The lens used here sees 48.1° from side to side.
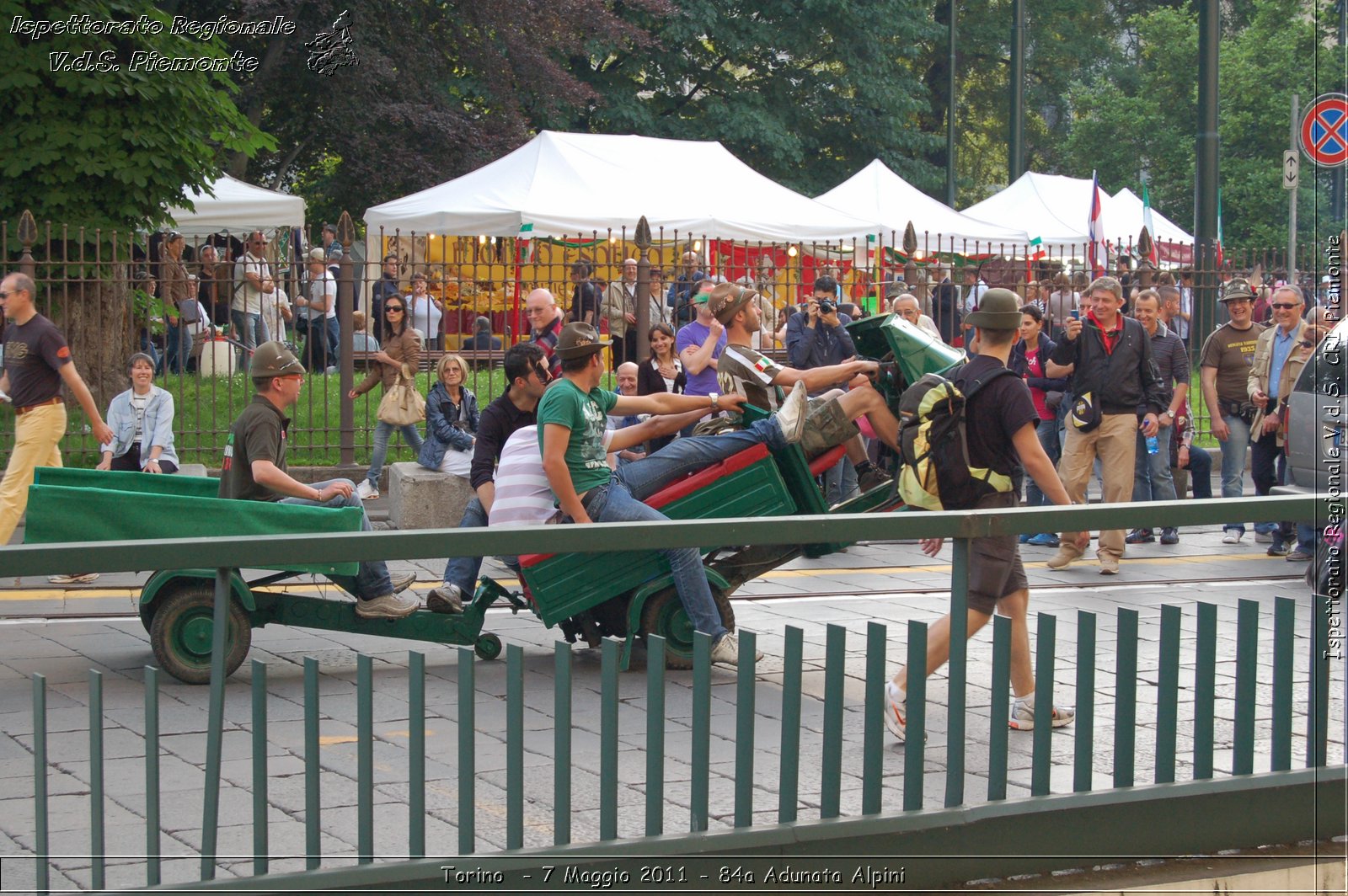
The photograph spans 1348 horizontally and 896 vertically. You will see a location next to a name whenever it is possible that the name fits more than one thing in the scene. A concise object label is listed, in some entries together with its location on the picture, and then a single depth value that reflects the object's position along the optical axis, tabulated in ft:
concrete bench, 38.04
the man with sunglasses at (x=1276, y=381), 36.31
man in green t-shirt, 21.95
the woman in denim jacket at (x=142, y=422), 35.04
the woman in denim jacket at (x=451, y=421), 37.37
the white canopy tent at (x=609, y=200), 69.77
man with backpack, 19.33
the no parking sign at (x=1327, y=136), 45.27
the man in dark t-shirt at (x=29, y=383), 31.19
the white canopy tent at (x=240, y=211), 70.90
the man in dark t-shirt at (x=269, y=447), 23.13
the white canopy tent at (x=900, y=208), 85.76
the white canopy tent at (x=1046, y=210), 99.14
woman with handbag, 41.86
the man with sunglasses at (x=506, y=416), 26.55
